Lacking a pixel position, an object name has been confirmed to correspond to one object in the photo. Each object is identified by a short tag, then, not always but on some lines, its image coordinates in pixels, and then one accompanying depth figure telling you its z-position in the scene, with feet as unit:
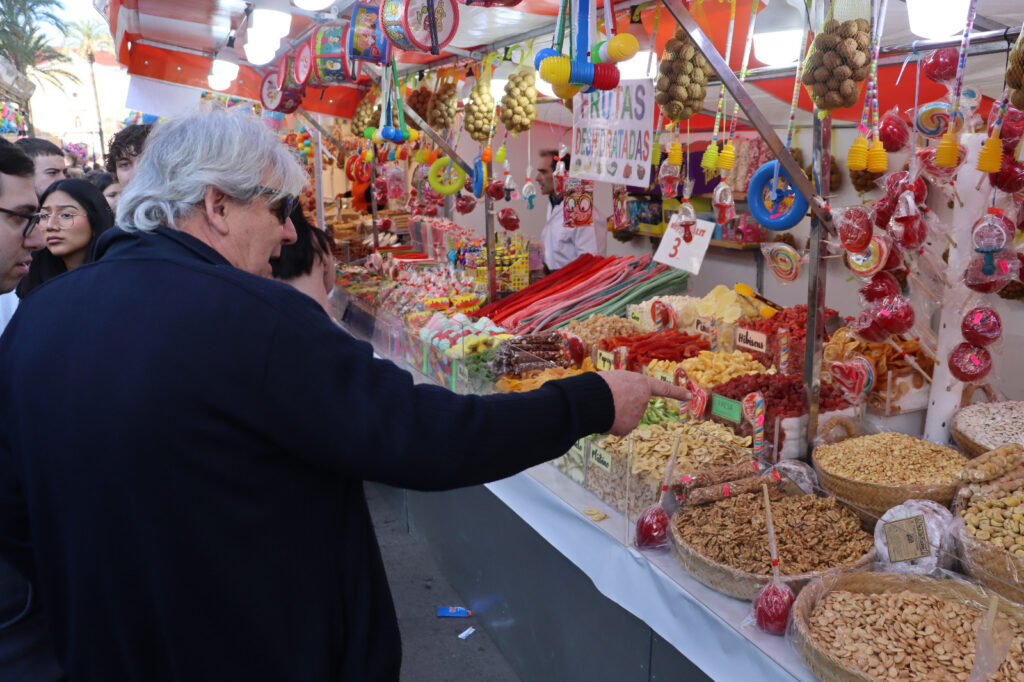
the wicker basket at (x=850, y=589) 4.40
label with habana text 6.97
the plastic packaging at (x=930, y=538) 5.26
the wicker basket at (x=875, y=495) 5.82
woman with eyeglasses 8.68
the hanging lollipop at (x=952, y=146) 5.72
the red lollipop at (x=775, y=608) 4.97
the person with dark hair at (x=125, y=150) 8.94
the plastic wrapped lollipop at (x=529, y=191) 13.00
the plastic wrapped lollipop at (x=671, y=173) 8.59
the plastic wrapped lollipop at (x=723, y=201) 8.21
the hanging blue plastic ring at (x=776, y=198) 6.45
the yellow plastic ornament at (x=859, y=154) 6.13
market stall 5.16
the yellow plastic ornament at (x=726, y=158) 7.50
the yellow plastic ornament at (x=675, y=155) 8.54
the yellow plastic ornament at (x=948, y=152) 5.81
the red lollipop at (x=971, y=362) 6.59
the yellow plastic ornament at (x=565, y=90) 7.51
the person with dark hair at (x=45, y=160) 11.77
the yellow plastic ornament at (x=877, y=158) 6.10
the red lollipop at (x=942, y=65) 6.37
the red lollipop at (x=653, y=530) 6.16
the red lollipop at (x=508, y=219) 13.96
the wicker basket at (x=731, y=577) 5.25
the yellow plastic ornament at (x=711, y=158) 7.72
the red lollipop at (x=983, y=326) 6.34
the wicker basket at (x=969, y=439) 6.53
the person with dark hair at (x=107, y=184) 10.25
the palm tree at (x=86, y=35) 100.17
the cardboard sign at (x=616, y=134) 9.02
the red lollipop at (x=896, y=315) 6.31
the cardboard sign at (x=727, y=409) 7.00
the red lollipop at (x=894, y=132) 6.79
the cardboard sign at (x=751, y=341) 8.30
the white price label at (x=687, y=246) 8.82
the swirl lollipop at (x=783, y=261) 7.61
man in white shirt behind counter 18.94
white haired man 3.42
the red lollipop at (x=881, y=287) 6.43
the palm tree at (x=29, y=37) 60.34
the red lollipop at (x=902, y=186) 6.38
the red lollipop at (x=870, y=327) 6.42
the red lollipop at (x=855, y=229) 6.12
